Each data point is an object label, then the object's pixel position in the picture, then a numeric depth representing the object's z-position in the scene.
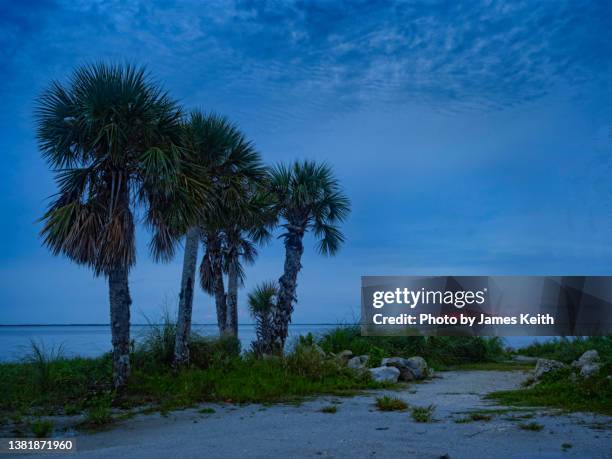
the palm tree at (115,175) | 12.45
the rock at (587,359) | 13.74
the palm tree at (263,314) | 18.11
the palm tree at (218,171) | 14.88
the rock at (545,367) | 13.59
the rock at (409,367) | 16.22
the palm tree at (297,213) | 18.02
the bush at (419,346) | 20.19
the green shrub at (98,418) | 9.48
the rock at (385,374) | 14.73
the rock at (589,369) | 11.55
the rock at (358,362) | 15.25
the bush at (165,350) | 14.79
